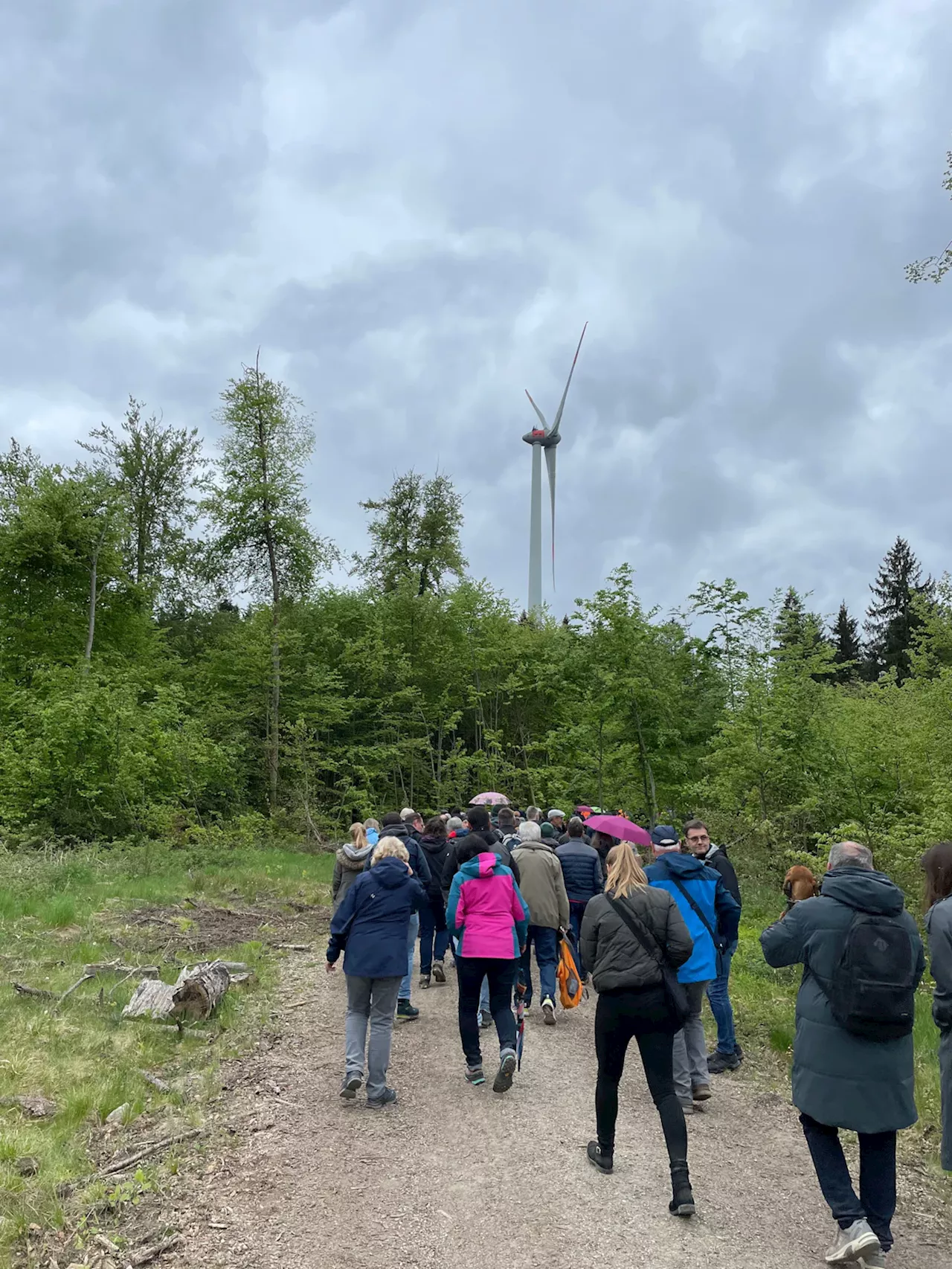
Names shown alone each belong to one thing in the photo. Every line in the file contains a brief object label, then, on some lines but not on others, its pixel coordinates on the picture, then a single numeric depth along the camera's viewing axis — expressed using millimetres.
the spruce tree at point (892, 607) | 53500
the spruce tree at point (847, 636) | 60053
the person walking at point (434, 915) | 10195
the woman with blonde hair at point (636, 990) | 4785
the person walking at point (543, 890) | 8750
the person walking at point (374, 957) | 6430
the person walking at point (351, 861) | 8484
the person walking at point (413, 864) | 9062
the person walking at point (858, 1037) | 4051
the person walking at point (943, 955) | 4020
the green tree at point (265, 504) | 29156
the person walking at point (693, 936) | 6215
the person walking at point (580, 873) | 9570
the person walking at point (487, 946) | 6750
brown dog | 5086
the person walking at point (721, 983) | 7074
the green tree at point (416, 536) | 39000
